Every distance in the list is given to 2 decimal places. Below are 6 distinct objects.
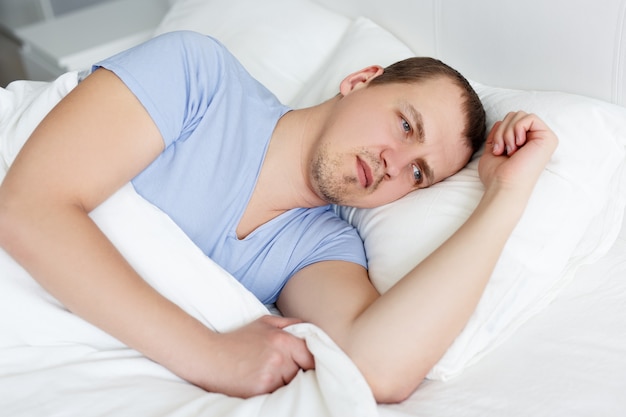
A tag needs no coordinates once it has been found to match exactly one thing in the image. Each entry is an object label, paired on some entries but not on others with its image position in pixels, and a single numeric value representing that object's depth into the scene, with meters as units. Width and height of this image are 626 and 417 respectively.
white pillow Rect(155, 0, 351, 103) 1.81
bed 1.00
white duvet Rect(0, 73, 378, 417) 0.97
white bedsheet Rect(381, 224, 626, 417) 1.00
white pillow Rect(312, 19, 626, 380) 1.13
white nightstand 2.25
